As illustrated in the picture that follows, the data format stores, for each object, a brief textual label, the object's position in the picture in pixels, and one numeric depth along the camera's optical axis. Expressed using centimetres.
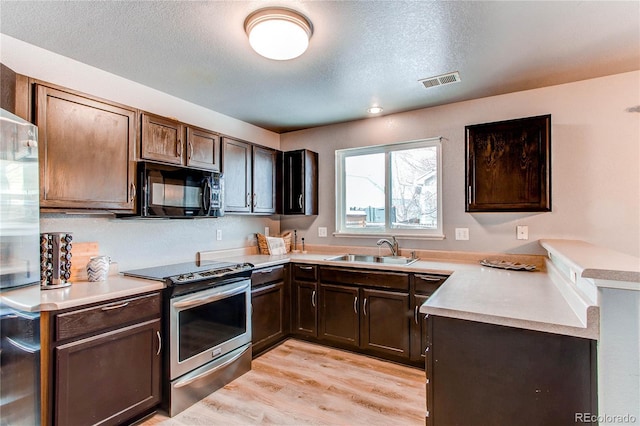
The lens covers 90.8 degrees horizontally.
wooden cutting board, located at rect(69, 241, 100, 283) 221
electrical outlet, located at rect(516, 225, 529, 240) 279
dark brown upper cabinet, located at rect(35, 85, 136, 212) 190
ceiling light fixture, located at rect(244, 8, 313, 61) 171
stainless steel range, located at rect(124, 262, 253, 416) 215
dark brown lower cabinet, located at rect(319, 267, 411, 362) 278
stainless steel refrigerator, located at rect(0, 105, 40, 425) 136
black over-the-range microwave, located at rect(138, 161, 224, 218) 235
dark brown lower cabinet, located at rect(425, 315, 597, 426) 130
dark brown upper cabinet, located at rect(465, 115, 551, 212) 246
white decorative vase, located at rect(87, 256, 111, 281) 217
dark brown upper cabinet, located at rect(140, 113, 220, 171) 244
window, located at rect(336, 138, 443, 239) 330
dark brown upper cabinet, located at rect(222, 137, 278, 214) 314
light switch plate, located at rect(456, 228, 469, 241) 306
